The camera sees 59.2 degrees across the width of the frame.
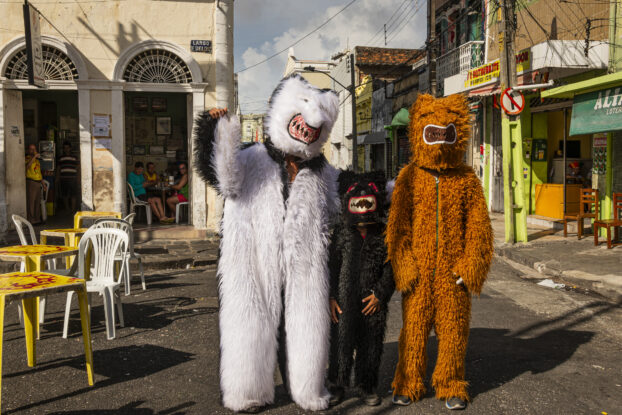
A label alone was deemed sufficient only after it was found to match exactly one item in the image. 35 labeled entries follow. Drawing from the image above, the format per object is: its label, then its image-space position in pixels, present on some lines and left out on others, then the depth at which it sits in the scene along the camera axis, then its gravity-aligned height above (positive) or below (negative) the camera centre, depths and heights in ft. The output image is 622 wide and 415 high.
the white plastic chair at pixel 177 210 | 42.09 -1.28
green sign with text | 31.24 +4.58
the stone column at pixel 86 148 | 36.94 +3.17
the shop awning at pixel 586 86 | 30.58 +6.05
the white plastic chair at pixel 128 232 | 20.98 -1.77
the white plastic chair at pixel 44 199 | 40.88 -0.31
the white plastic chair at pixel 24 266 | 18.13 -2.59
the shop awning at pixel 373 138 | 97.26 +10.03
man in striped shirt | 44.50 +1.54
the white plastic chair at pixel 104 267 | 16.65 -2.34
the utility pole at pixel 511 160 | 35.19 +1.87
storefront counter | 43.52 -0.87
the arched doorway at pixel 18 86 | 36.17 +7.30
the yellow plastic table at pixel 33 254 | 16.84 -1.84
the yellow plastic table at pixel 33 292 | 12.21 -2.20
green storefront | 31.42 +4.00
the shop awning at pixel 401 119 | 67.67 +9.06
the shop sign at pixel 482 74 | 47.29 +10.34
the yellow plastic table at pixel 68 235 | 22.27 -1.67
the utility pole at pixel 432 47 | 70.79 +19.31
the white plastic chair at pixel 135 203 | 41.07 -0.69
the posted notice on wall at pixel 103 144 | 37.55 +3.45
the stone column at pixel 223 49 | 37.86 +9.97
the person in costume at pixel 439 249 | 11.69 -1.26
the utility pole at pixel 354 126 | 85.93 +10.37
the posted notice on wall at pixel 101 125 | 37.37 +4.74
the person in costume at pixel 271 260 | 11.03 -1.38
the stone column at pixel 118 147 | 37.43 +3.25
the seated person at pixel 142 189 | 41.81 +0.37
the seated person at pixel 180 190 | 43.04 +0.26
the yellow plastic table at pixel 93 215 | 25.55 -1.01
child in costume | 11.76 -2.08
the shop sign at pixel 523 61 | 41.50 +10.01
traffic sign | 34.21 +5.46
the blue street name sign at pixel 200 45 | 37.86 +10.23
